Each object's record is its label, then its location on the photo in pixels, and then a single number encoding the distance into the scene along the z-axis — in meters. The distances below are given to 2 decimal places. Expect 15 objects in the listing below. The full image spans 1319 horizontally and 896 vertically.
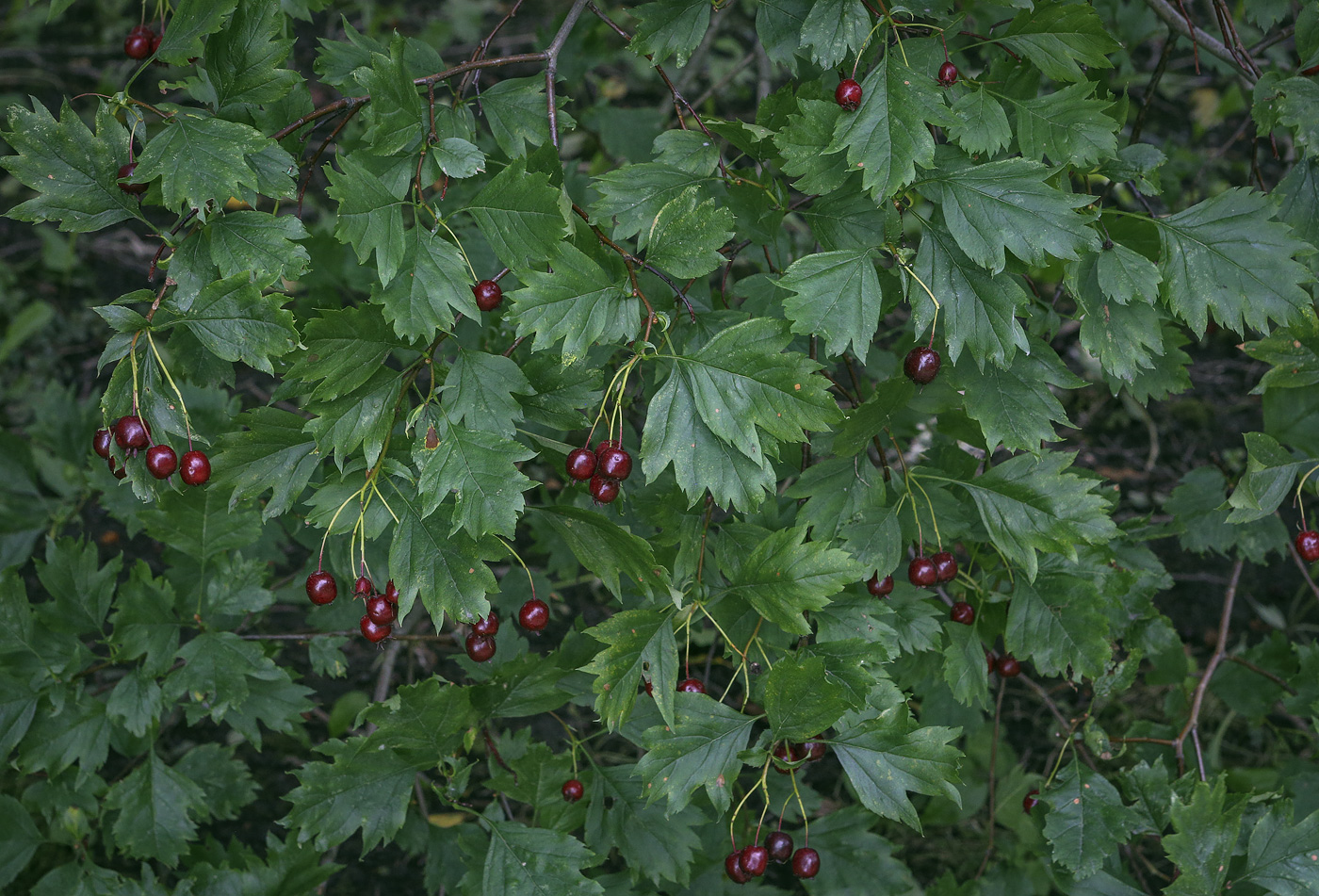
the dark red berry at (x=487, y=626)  1.16
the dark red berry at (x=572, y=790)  1.22
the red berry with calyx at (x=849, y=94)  1.13
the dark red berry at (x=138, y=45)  1.20
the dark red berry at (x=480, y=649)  1.19
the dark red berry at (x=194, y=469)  1.12
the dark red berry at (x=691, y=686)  1.18
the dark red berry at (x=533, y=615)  1.18
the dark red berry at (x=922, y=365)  1.15
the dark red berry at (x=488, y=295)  1.14
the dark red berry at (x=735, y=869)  1.17
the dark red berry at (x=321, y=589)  1.16
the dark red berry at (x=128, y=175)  1.12
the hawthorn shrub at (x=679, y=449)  1.11
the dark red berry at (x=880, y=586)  1.17
